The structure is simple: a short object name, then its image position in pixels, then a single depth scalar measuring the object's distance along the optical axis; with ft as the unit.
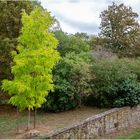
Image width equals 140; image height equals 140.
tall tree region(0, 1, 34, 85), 36.17
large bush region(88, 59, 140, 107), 36.64
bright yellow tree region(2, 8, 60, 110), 28.75
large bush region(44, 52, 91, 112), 35.74
